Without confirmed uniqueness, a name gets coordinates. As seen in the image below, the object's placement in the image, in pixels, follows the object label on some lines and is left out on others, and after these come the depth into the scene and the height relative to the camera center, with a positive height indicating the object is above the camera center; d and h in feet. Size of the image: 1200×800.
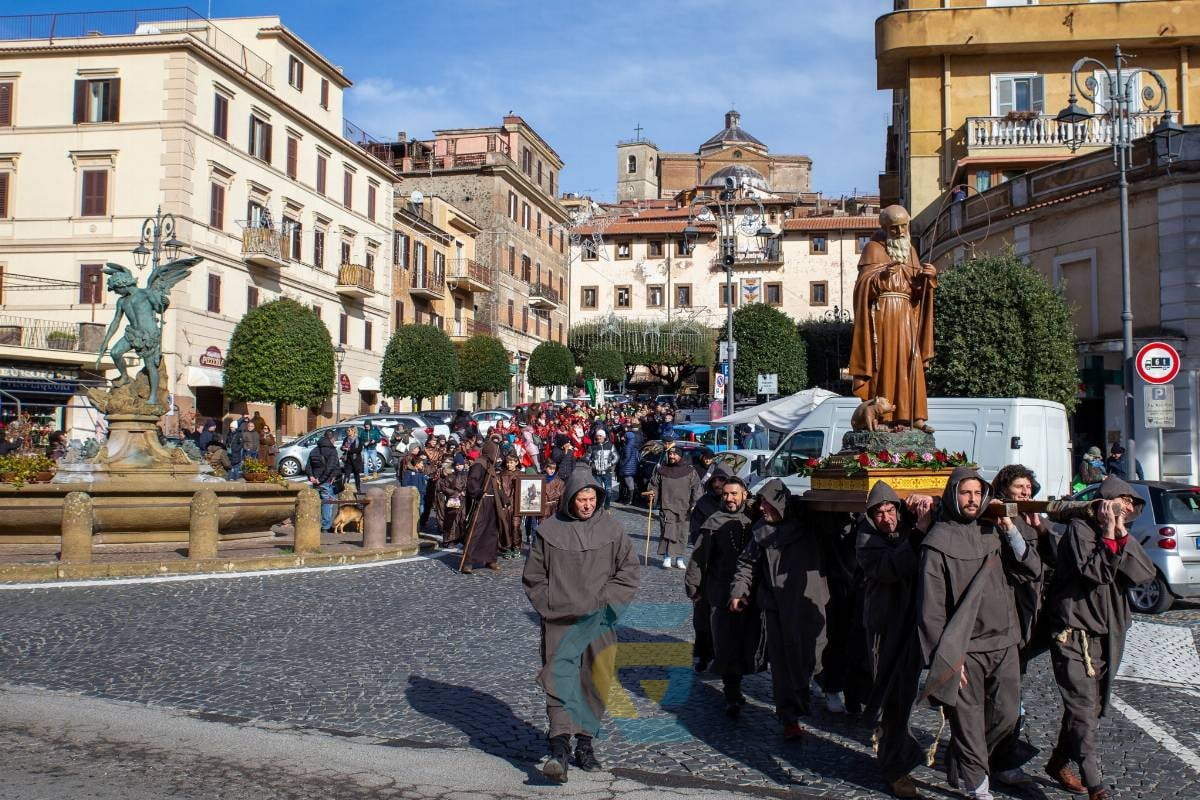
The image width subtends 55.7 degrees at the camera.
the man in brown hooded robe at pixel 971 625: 17.60 -2.90
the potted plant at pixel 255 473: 54.19 -1.85
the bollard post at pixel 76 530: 43.78 -3.76
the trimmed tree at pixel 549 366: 206.49 +12.77
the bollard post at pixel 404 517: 55.47 -4.04
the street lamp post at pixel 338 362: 137.33 +8.77
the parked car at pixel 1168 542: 37.37 -3.34
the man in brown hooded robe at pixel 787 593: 22.03 -3.10
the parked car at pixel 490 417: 111.67 +1.90
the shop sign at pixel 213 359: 118.01 +7.80
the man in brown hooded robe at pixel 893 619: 18.53 -3.05
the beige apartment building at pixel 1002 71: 105.91 +35.92
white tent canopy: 89.92 +2.08
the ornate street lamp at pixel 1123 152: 56.75 +15.47
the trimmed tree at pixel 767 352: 184.55 +13.99
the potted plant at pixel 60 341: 110.01 +8.87
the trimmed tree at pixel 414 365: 152.66 +9.44
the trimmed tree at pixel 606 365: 220.64 +13.94
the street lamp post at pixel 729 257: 86.43 +13.78
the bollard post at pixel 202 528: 46.06 -3.83
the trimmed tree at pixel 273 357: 115.65 +7.93
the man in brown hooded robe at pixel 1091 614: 18.20 -2.85
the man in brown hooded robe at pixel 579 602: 19.42 -2.90
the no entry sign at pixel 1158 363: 45.62 +3.13
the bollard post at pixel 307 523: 48.98 -3.83
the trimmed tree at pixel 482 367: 171.22 +10.44
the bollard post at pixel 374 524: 53.26 -4.17
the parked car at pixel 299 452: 91.09 -1.44
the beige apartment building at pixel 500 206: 202.08 +42.28
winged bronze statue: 55.77 +5.77
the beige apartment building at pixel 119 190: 113.39 +25.62
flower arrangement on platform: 23.47 -0.47
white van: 58.39 +0.23
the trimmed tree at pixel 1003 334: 81.56 +7.71
